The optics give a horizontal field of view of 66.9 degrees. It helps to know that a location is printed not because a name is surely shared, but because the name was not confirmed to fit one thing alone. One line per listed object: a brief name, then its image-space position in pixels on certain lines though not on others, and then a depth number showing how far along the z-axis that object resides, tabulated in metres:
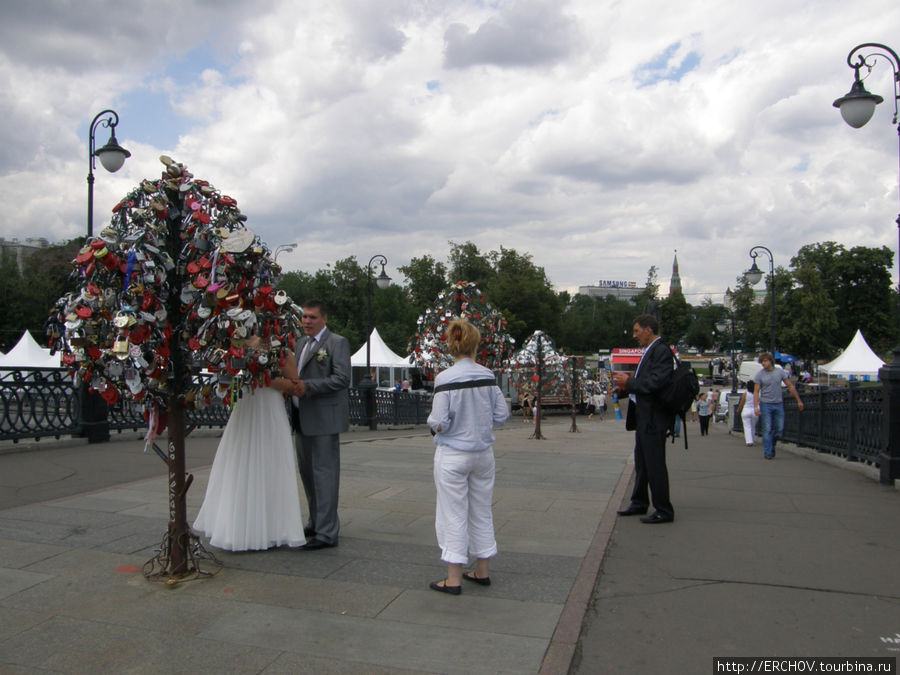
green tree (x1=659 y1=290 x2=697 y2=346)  56.62
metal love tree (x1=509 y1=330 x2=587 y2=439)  27.88
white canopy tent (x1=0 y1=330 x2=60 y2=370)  24.24
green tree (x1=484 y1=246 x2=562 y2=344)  58.00
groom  5.30
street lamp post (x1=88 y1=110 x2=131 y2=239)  12.43
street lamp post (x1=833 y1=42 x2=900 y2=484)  8.09
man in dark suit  6.29
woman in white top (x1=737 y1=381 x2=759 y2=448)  15.69
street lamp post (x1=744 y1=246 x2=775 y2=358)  28.81
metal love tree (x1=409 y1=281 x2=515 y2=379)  15.17
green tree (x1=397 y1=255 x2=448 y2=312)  68.69
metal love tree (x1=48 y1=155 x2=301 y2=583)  4.13
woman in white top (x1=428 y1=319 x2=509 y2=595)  4.35
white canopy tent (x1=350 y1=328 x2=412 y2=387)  33.75
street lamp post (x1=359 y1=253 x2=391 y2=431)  19.81
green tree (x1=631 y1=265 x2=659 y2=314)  72.69
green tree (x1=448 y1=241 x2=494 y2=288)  70.88
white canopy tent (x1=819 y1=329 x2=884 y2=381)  35.84
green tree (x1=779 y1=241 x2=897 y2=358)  57.44
